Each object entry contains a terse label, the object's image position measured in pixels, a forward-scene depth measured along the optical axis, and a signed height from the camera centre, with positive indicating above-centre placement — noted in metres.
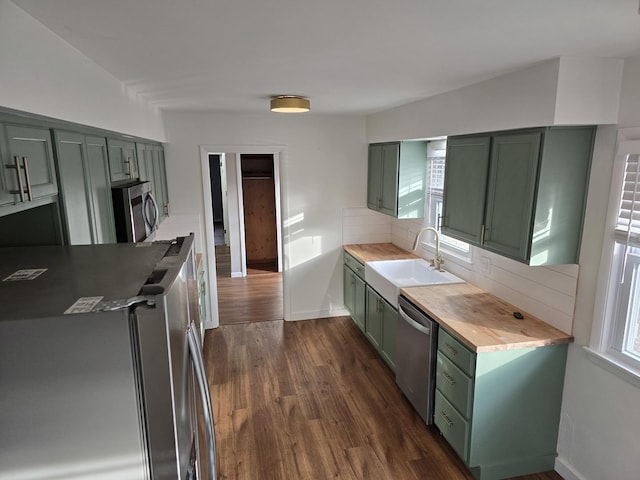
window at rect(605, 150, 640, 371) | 2.05 -0.59
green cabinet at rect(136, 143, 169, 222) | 3.20 -0.06
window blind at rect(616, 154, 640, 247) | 2.03 -0.22
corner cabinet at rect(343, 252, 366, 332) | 4.40 -1.41
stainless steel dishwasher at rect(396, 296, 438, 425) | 2.87 -1.42
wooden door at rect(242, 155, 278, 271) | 7.42 -1.01
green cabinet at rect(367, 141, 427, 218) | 4.03 -0.15
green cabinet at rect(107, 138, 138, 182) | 2.33 +0.02
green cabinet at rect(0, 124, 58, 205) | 1.24 +0.00
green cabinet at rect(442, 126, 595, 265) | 2.22 -0.17
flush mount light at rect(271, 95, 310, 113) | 3.16 +0.45
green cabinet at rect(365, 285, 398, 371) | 3.62 -1.50
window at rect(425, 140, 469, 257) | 3.89 -0.21
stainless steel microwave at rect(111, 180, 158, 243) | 2.21 -0.26
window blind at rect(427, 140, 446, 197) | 3.94 -0.04
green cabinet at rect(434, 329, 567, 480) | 2.44 -1.49
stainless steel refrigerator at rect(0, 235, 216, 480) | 0.81 -0.44
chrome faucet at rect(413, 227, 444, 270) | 3.76 -0.87
